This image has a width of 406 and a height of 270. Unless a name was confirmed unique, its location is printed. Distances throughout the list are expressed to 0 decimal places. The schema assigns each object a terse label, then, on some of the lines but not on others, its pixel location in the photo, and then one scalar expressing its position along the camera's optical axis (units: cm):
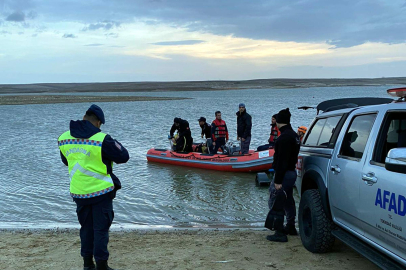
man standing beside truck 548
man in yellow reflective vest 429
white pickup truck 356
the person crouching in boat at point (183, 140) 1462
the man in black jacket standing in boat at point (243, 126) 1330
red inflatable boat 1284
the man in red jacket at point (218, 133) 1384
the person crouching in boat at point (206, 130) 1448
